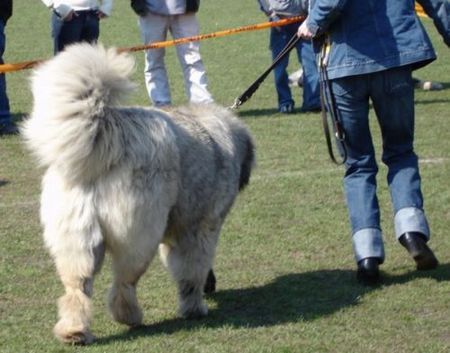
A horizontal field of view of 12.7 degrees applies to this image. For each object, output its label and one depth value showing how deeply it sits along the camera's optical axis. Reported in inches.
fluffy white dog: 407.7
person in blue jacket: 487.9
